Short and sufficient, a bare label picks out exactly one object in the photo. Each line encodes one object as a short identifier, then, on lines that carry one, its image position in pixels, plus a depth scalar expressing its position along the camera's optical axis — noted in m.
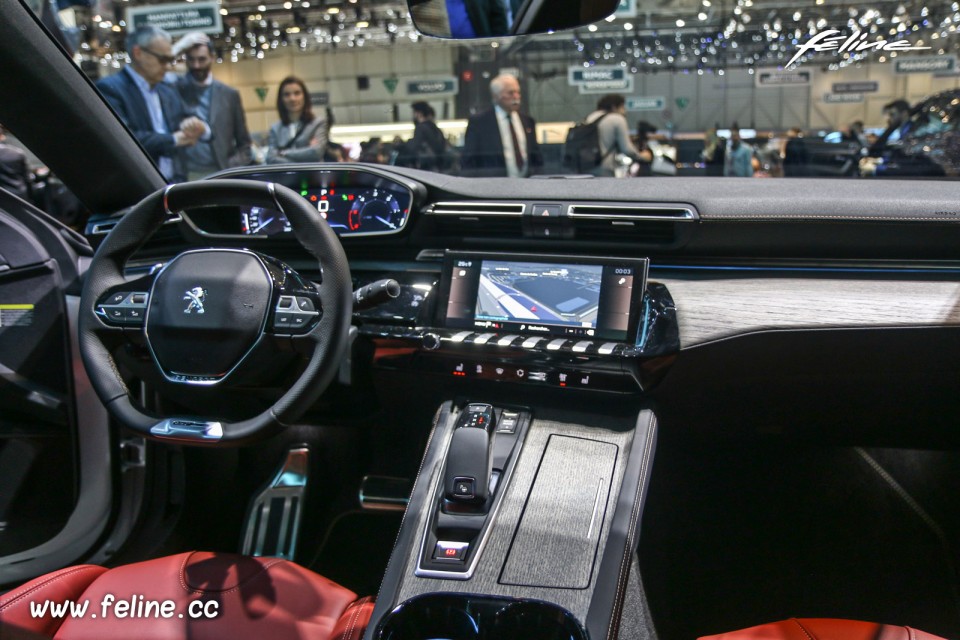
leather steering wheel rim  1.45
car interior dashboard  1.66
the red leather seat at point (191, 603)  1.41
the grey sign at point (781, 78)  4.20
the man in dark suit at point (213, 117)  4.72
